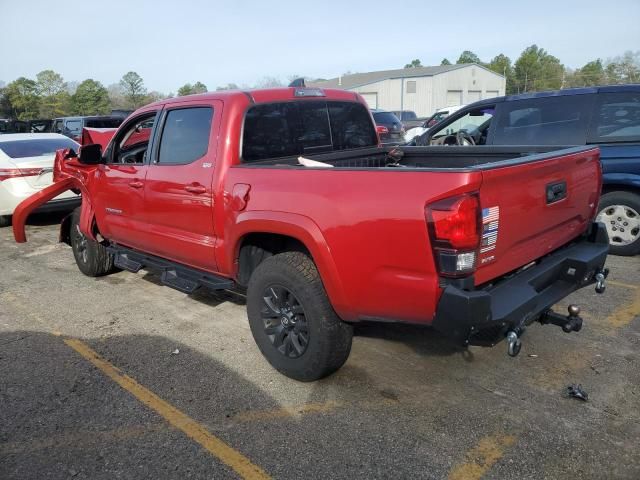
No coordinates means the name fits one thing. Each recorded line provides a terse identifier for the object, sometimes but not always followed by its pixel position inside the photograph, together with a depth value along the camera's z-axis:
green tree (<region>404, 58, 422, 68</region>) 106.16
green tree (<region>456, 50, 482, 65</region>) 92.62
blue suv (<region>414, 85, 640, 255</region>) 5.49
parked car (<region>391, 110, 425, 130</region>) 24.20
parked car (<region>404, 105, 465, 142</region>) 16.81
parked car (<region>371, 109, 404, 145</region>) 16.66
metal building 48.47
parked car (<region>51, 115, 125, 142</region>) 15.96
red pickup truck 2.54
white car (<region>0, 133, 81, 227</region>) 8.05
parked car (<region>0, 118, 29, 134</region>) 20.00
